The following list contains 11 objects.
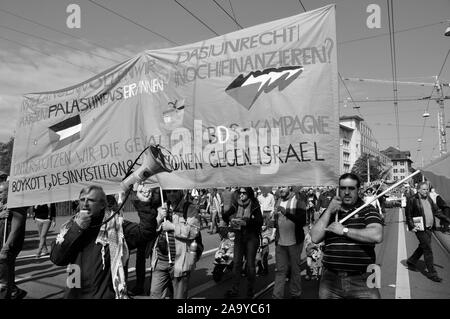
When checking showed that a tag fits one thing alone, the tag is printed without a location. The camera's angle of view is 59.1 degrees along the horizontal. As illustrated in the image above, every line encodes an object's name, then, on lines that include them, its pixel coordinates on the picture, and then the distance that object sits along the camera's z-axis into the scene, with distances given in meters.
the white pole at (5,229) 5.55
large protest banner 3.49
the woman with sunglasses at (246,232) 6.02
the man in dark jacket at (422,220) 7.70
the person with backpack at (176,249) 4.45
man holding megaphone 2.87
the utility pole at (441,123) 29.22
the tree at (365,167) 73.56
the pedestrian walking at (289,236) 5.78
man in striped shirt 3.35
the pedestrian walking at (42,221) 9.64
